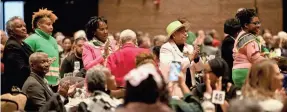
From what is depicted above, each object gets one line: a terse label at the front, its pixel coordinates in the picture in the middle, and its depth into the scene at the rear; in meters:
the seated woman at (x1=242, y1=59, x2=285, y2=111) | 5.49
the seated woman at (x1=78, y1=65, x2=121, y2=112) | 5.46
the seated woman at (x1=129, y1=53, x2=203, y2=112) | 5.39
